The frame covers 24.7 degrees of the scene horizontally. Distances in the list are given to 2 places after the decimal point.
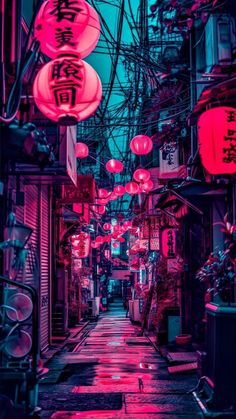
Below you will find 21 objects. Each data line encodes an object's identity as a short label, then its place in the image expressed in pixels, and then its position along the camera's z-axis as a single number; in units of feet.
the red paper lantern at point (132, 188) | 84.99
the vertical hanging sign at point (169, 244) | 65.72
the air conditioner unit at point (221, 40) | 45.03
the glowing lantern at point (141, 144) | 61.80
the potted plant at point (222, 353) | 28.40
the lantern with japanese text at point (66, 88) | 28.86
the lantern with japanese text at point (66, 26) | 29.04
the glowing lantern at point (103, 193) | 91.76
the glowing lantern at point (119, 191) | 89.78
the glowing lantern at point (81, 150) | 67.00
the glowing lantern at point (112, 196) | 90.36
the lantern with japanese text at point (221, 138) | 36.63
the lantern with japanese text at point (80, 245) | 101.19
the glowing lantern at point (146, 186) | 81.51
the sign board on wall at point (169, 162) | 69.00
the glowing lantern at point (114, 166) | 73.36
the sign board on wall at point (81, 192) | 68.33
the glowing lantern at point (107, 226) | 131.44
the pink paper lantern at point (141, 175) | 78.74
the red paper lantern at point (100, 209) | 101.11
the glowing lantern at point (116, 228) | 124.47
